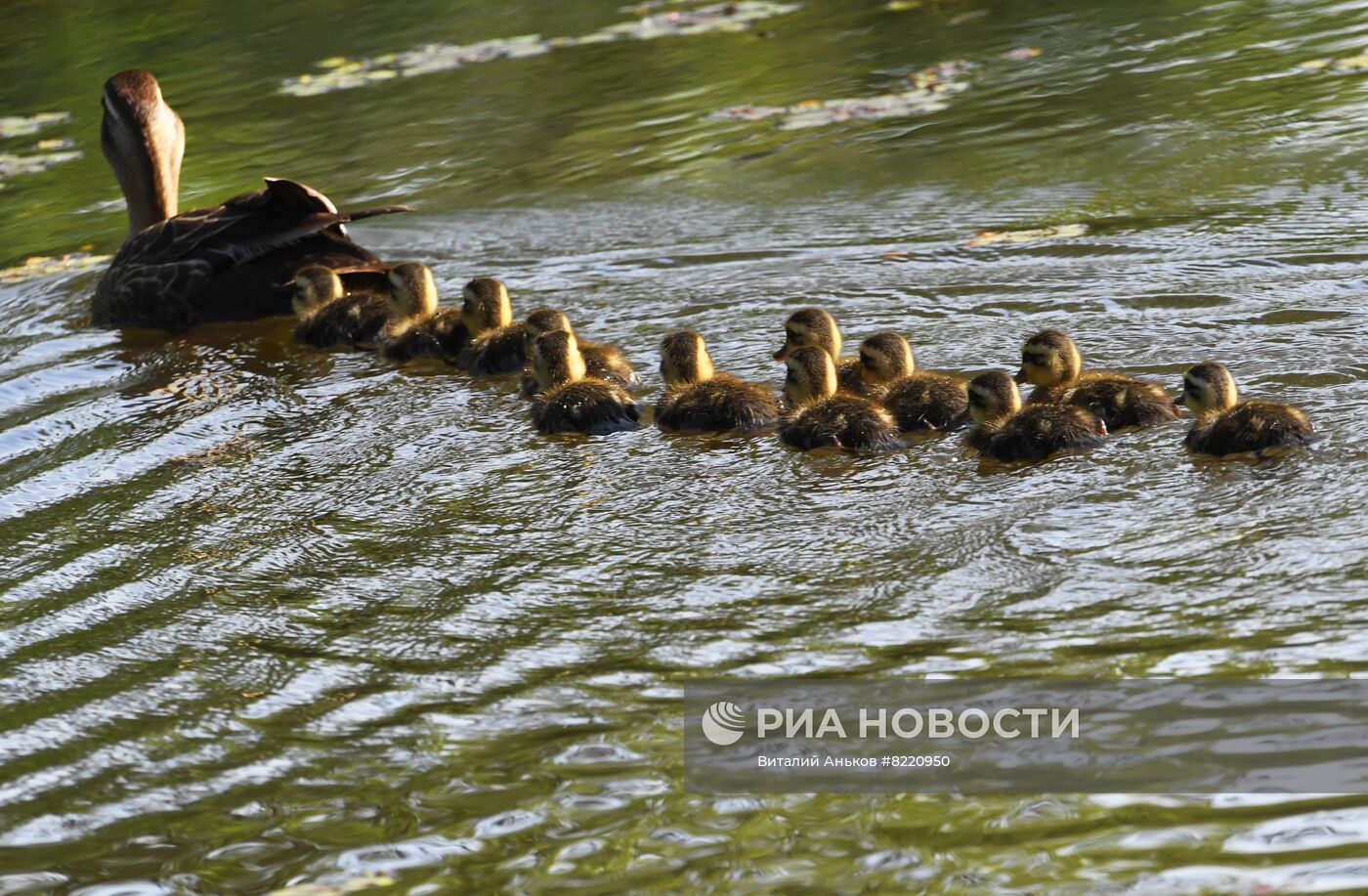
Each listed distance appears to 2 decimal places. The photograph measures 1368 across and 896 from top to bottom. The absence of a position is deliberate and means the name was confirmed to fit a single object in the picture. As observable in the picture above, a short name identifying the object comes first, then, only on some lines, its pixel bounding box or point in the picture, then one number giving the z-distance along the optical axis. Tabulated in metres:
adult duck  14.73
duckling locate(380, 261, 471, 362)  12.92
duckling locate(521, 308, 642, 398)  11.69
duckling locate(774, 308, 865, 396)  11.37
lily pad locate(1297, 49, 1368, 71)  16.77
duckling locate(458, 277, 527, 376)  12.34
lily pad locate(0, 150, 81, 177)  20.83
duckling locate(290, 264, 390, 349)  13.61
